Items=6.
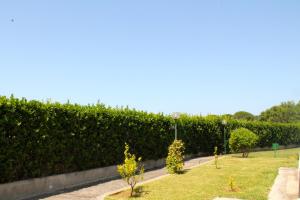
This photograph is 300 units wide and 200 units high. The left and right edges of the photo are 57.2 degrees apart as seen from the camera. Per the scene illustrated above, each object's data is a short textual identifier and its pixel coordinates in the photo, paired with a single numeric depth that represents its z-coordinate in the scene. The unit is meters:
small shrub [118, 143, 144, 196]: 9.88
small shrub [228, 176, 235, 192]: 10.19
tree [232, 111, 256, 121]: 84.66
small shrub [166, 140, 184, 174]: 13.82
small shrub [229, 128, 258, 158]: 21.87
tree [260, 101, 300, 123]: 67.59
